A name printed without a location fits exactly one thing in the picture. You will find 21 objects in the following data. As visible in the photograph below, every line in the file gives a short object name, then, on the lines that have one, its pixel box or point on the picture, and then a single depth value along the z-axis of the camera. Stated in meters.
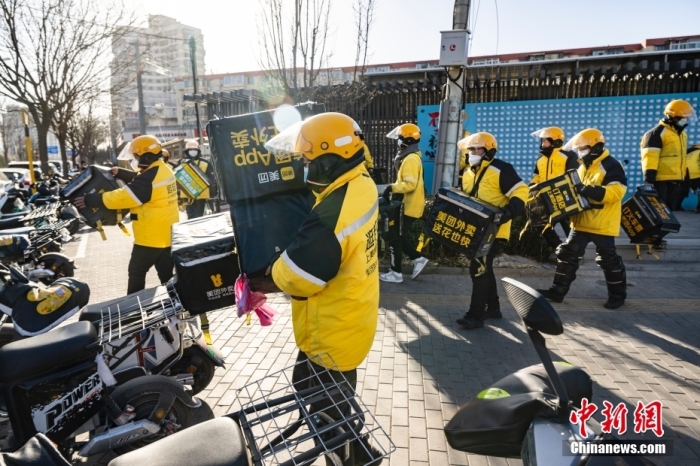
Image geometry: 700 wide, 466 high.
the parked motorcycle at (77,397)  2.68
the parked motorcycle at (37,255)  5.89
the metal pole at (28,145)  14.11
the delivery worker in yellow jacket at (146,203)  4.89
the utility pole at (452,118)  7.45
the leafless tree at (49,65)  13.73
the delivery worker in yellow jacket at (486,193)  4.96
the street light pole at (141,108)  21.03
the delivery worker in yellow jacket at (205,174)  9.56
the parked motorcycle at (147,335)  3.15
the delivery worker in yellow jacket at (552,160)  7.11
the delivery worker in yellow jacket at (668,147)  6.88
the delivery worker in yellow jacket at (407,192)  6.54
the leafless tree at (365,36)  10.43
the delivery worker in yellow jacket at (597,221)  5.32
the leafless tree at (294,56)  9.86
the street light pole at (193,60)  19.40
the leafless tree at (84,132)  31.91
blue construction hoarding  11.14
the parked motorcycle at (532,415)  1.54
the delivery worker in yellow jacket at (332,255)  2.29
